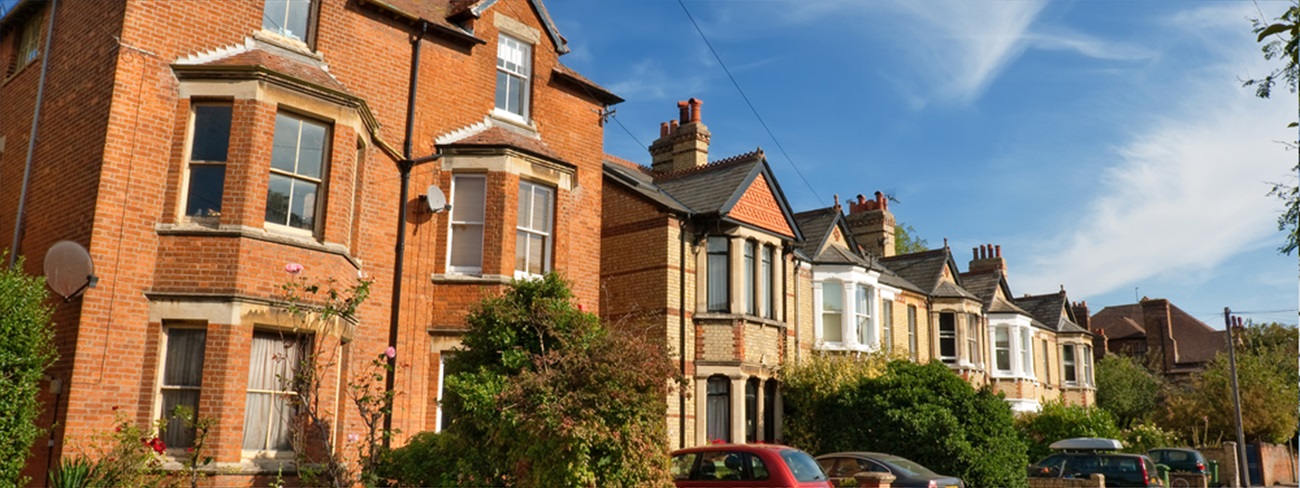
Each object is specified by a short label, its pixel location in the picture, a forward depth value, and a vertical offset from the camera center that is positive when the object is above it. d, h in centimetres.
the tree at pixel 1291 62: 621 +285
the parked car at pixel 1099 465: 2179 -101
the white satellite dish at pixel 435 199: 1579 +357
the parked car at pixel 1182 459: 2681 -101
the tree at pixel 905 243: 5922 +1135
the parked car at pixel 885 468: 1631 -92
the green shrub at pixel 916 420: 2012 -4
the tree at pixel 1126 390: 4569 +164
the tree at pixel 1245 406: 3831 +79
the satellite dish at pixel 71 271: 1172 +164
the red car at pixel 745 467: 1341 -77
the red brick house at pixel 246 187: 1212 +330
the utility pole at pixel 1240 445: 3188 -66
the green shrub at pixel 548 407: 1066 +6
